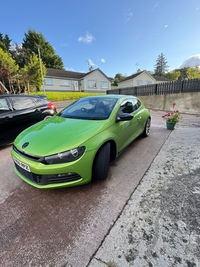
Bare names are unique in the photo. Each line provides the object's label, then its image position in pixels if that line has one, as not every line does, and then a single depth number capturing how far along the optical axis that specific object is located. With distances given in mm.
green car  1721
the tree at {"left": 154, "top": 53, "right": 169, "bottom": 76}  54859
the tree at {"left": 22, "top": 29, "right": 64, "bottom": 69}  34438
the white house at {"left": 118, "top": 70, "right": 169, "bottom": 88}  27781
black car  3574
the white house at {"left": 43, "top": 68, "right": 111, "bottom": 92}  25047
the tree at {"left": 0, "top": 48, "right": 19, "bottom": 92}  14273
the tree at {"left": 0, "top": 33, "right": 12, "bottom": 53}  33919
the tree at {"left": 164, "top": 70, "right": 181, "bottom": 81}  41100
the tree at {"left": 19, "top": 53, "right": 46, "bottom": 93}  16281
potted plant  4770
